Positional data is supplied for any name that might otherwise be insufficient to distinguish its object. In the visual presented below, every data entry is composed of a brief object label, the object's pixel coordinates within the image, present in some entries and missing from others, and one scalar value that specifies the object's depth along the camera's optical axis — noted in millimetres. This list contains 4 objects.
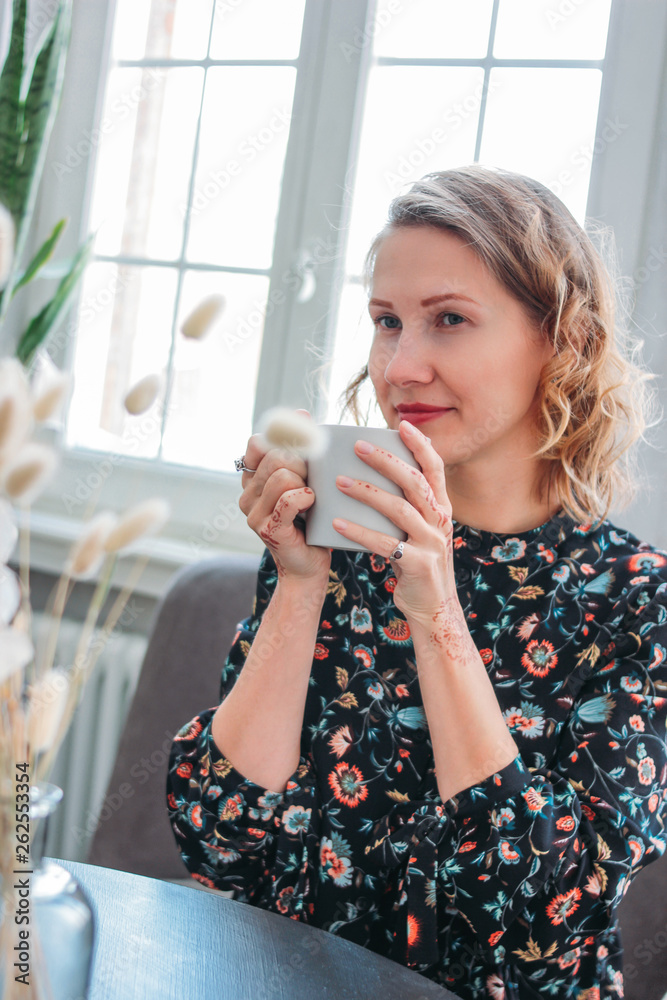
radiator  1656
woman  787
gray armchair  1279
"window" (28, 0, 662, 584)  1503
